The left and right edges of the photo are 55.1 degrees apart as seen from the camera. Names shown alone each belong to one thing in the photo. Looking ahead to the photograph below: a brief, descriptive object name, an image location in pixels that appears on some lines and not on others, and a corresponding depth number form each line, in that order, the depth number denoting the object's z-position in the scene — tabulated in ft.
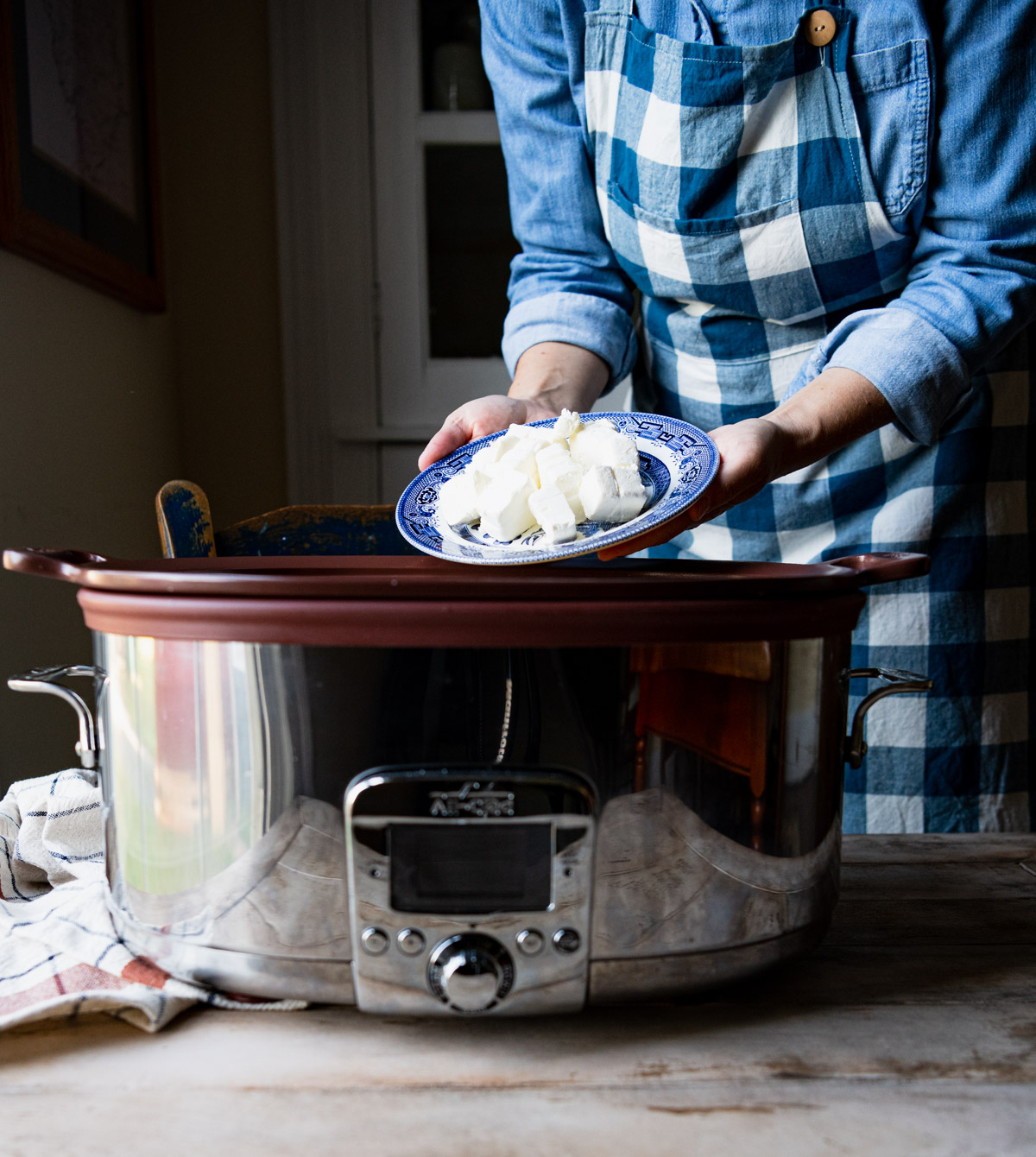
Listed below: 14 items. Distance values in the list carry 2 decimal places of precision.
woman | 2.70
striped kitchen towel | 1.54
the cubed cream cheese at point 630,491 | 1.98
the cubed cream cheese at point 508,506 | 1.97
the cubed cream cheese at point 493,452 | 2.11
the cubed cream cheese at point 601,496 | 1.96
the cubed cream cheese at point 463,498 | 2.07
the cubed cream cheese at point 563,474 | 2.01
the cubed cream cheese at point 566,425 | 2.15
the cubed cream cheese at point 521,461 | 2.03
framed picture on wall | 4.12
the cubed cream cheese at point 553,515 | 1.93
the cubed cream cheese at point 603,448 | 2.04
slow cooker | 1.41
